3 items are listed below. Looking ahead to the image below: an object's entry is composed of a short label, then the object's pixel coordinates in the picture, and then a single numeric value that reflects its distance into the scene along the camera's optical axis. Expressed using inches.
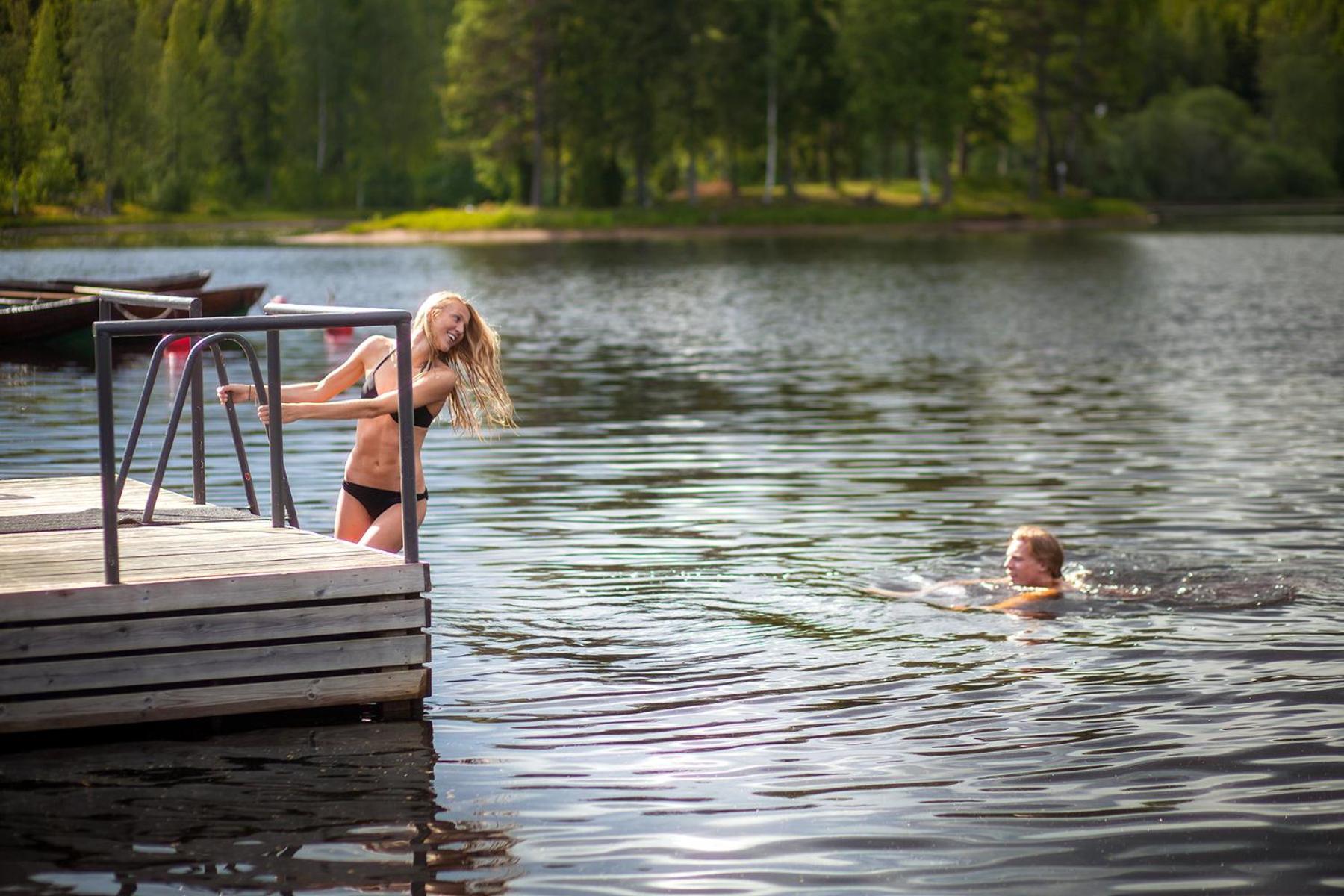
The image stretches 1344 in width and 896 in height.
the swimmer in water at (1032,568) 452.4
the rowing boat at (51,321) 1050.1
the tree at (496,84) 4023.1
